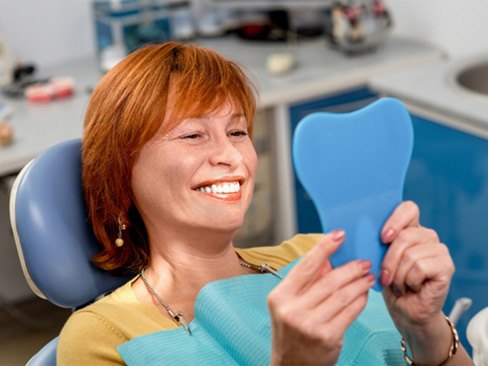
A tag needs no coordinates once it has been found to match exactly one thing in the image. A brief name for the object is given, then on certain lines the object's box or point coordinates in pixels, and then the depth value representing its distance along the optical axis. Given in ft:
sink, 8.85
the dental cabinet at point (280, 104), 9.09
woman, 4.60
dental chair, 5.09
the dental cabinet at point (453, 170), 7.64
